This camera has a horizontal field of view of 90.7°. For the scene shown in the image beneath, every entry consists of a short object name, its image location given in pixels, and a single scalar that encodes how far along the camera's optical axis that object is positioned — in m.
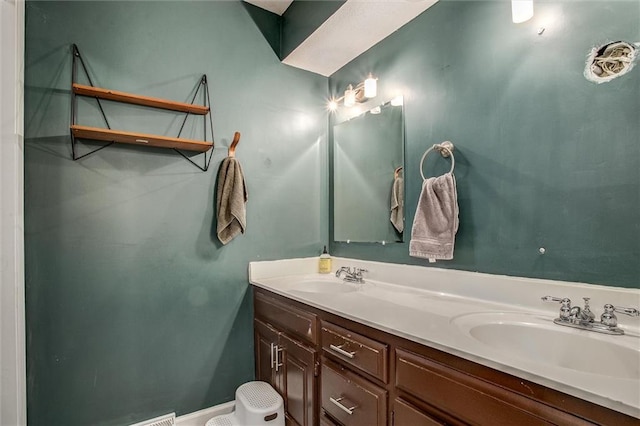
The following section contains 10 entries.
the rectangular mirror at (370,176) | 1.86
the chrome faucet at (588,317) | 0.98
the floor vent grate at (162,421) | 1.70
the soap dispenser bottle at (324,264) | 2.26
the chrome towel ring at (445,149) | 1.51
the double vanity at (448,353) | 0.71
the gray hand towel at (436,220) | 1.47
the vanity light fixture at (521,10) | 1.19
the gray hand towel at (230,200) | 1.88
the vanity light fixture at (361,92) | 1.96
